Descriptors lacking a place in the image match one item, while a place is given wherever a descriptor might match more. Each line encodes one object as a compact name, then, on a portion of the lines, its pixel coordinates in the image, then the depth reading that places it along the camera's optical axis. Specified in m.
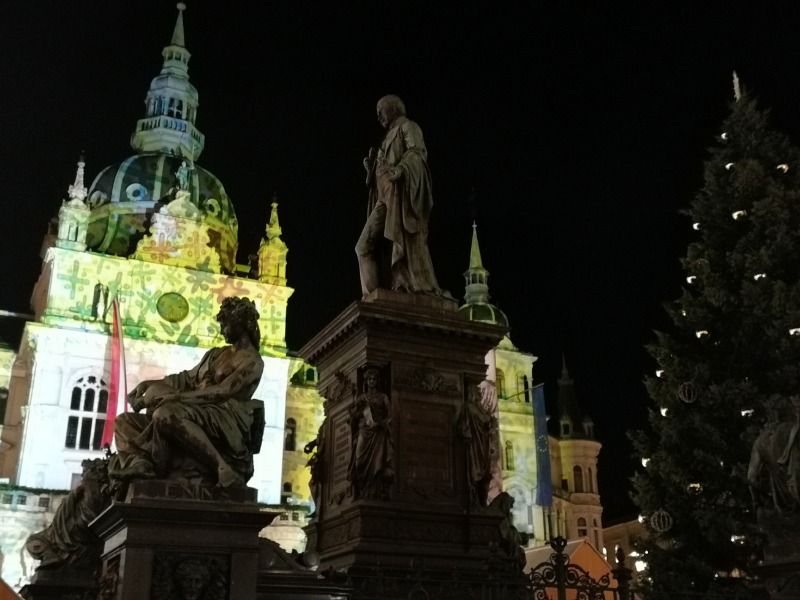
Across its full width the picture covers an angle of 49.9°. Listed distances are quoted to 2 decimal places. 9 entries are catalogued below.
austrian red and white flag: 37.66
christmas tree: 14.09
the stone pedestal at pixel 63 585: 8.77
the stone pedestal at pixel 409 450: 8.71
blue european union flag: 39.78
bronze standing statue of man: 10.38
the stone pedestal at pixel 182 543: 5.87
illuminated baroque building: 39.88
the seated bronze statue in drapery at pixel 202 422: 6.38
